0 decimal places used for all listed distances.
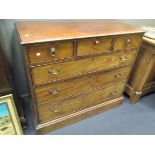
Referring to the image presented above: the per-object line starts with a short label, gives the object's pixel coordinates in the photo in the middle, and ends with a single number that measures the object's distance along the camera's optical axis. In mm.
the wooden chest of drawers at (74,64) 1085
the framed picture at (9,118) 1194
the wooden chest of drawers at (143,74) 1640
